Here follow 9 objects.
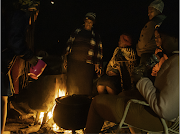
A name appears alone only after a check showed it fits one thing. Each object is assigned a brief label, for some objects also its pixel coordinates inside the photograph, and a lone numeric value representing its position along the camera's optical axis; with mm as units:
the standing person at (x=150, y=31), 2482
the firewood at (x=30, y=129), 2426
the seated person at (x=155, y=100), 1073
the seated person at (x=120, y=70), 3266
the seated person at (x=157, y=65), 2278
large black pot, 2090
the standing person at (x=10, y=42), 1612
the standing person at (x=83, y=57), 3271
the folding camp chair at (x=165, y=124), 1176
